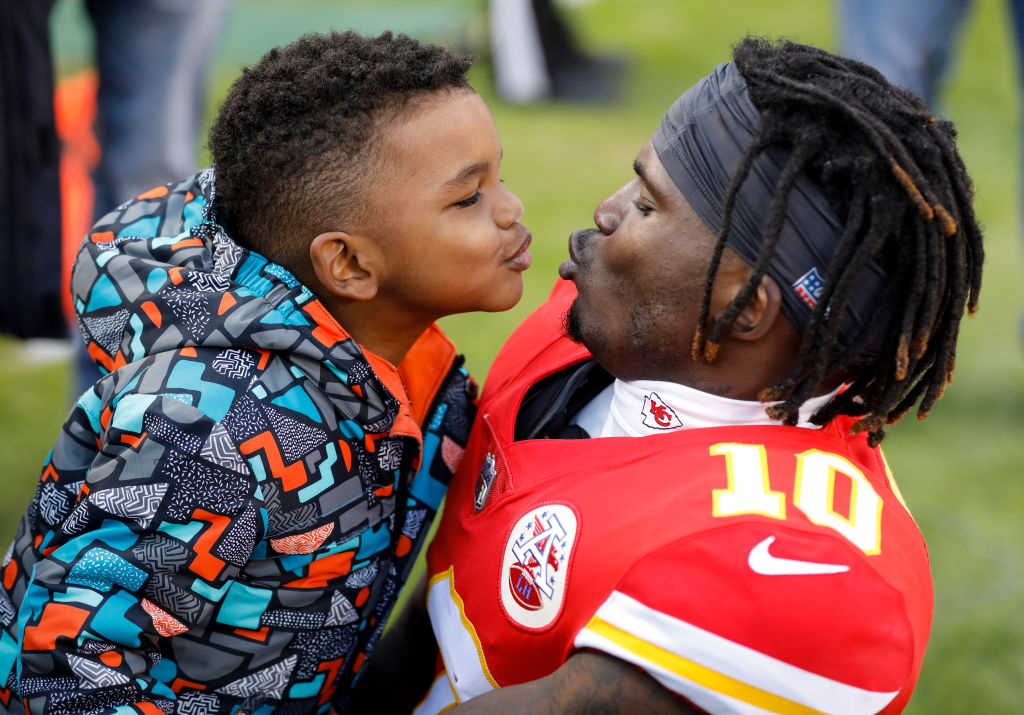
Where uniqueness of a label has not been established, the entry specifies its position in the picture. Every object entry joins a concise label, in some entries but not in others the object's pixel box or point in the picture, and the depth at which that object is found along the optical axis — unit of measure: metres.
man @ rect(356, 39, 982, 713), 1.42
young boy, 1.59
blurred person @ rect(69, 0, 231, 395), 3.62
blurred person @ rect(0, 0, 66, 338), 2.96
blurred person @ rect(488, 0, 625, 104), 8.23
